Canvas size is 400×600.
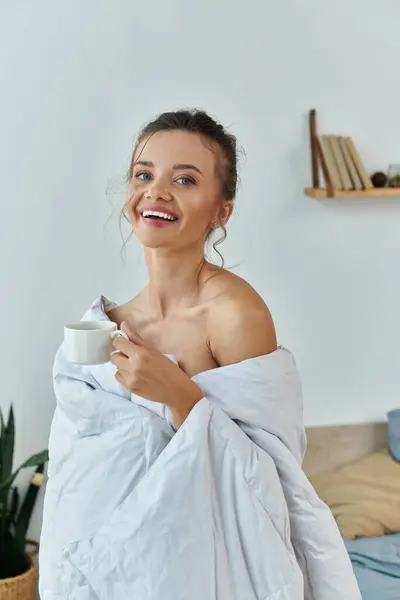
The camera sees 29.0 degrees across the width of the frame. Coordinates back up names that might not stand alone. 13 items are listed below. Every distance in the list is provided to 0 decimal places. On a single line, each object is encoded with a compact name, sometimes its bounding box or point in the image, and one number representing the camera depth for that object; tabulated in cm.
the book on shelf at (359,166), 290
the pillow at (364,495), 260
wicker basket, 252
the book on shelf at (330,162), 285
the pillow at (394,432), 303
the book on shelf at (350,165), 289
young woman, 120
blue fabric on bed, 224
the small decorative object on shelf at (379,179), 298
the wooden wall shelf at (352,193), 283
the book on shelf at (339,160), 288
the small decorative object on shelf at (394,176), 296
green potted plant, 254
